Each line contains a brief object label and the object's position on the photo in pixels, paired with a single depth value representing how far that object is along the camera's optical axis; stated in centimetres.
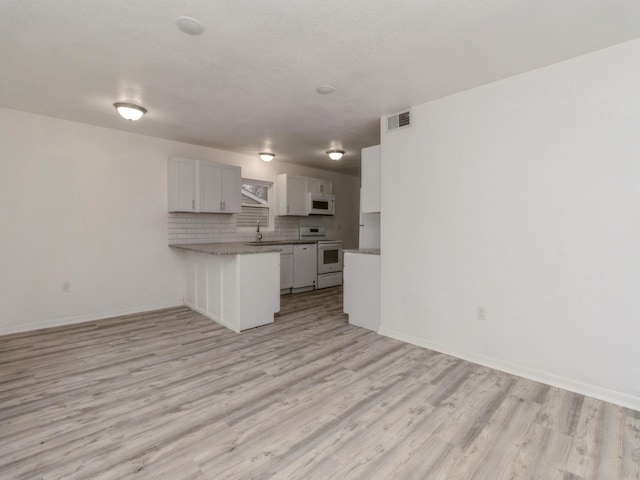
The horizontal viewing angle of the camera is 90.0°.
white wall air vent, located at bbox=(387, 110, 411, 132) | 343
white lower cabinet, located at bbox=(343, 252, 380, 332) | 385
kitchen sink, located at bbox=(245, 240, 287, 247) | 564
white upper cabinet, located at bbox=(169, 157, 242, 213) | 477
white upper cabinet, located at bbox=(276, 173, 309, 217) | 619
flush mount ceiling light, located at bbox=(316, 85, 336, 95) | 293
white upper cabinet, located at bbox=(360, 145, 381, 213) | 395
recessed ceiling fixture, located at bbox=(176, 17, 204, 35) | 199
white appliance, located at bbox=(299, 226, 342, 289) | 646
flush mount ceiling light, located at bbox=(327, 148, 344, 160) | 534
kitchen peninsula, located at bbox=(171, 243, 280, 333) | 380
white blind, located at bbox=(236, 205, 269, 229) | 591
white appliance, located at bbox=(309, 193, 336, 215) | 654
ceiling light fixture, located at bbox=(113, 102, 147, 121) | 336
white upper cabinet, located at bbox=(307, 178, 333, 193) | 662
